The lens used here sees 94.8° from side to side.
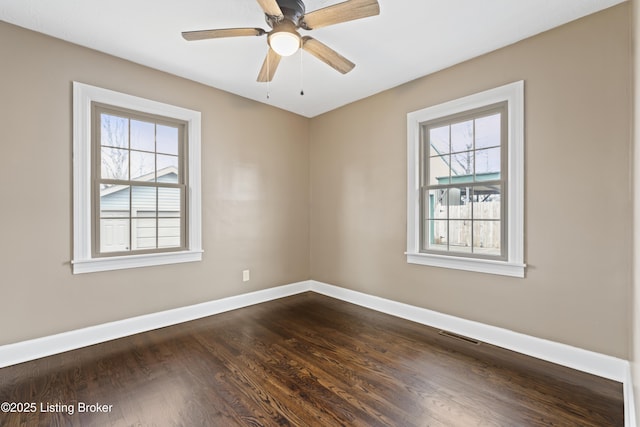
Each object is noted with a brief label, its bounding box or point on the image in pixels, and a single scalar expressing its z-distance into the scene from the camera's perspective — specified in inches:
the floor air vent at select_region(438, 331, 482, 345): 106.7
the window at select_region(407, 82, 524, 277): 102.3
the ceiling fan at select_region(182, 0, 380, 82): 70.4
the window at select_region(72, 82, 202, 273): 104.7
